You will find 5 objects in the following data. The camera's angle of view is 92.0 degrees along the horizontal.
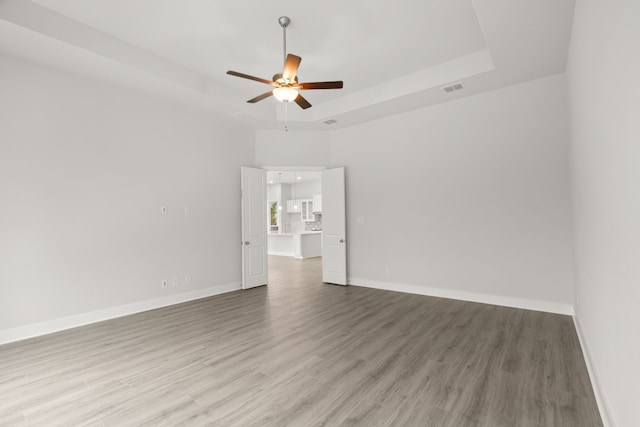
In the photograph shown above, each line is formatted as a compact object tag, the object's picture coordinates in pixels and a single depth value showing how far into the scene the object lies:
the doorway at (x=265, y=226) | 6.20
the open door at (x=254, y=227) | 6.16
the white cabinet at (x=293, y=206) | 14.57
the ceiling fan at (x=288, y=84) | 3.34
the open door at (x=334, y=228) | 6.47
